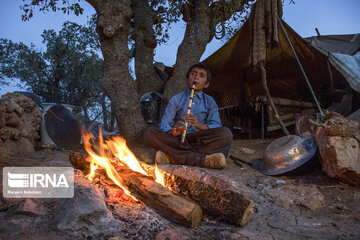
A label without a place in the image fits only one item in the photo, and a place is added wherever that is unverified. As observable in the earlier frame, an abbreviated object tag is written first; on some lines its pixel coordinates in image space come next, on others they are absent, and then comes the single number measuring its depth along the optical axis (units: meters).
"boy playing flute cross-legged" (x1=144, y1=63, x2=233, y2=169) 2.82
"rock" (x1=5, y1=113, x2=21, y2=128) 3.29
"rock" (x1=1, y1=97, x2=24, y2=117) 3.49
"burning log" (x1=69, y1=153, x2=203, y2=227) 1.38
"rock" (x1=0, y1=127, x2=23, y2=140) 3.04
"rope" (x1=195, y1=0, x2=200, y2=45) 4.26
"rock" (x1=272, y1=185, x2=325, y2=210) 1.86
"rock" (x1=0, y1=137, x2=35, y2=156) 2.97
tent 5.50
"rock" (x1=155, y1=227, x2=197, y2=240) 1.25
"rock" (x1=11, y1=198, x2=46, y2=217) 1.27
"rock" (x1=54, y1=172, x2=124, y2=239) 1.19
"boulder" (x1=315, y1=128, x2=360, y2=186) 2.14
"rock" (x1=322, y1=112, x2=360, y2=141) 2.31
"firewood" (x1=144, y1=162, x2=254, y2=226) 1.40
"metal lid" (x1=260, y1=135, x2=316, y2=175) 2.55
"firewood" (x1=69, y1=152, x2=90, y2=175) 2.03
